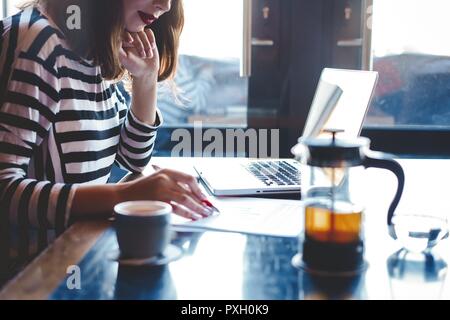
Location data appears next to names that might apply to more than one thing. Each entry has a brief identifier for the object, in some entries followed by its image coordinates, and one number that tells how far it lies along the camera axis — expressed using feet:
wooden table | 2.22
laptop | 3.93
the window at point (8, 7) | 7.41
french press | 2.47
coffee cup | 2.55
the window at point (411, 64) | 7.14
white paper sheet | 3.04
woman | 3.20
